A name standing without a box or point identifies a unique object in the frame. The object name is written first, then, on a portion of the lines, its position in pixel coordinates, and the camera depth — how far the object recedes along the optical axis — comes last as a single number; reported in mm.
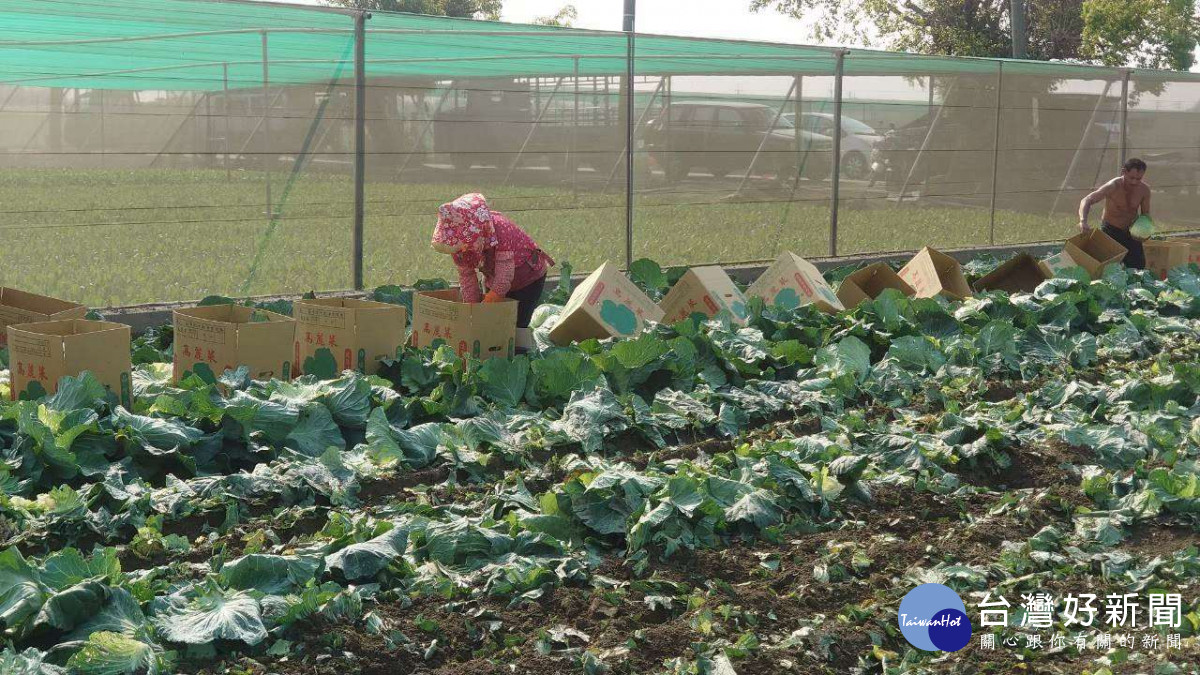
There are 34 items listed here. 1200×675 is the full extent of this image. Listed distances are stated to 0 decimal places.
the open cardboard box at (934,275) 8867
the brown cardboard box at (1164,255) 11047
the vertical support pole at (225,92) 8516
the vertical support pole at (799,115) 12055
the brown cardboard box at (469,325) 6336
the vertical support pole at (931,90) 13531
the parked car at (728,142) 11156
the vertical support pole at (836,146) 12094
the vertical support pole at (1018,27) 21484
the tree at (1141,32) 25734
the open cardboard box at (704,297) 7656
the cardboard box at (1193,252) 11320
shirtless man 10883
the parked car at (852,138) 12227
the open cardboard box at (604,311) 6804
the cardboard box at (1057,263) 9672
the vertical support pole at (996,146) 14112
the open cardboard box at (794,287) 7926
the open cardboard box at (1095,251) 10047
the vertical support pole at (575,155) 10453
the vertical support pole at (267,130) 8641
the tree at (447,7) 46156
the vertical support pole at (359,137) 8891
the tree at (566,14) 48500
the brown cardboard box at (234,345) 5676
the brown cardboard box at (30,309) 6086
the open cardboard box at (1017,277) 9852
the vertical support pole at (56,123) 7902
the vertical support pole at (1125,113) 15961
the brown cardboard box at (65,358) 5184
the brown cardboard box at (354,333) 6113
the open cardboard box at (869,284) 8508
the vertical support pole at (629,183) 10602
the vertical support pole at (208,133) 8500
